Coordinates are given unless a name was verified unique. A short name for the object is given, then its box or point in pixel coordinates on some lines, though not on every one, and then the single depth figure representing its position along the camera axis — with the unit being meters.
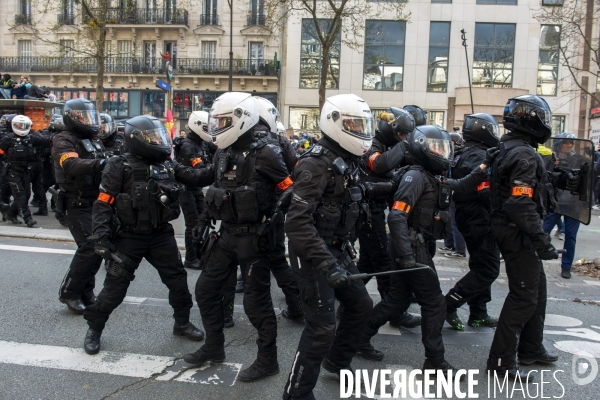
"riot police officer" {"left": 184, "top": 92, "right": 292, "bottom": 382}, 3.73
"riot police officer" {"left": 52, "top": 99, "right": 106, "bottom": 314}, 4.89
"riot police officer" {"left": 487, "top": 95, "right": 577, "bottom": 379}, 3.68
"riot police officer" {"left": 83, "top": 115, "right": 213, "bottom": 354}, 4.11
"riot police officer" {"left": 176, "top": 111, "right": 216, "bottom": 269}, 6.57
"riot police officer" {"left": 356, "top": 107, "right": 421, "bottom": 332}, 4.88
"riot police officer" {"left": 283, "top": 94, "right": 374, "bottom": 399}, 3.22
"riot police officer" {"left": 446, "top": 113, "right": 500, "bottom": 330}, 4.73
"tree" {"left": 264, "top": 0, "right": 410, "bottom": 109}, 25.91
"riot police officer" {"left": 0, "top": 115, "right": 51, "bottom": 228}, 9.09
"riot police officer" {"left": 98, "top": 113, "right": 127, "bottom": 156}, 6.08
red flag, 15.43
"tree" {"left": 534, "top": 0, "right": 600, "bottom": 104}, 25.13
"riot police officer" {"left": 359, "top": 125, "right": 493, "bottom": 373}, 3.74
